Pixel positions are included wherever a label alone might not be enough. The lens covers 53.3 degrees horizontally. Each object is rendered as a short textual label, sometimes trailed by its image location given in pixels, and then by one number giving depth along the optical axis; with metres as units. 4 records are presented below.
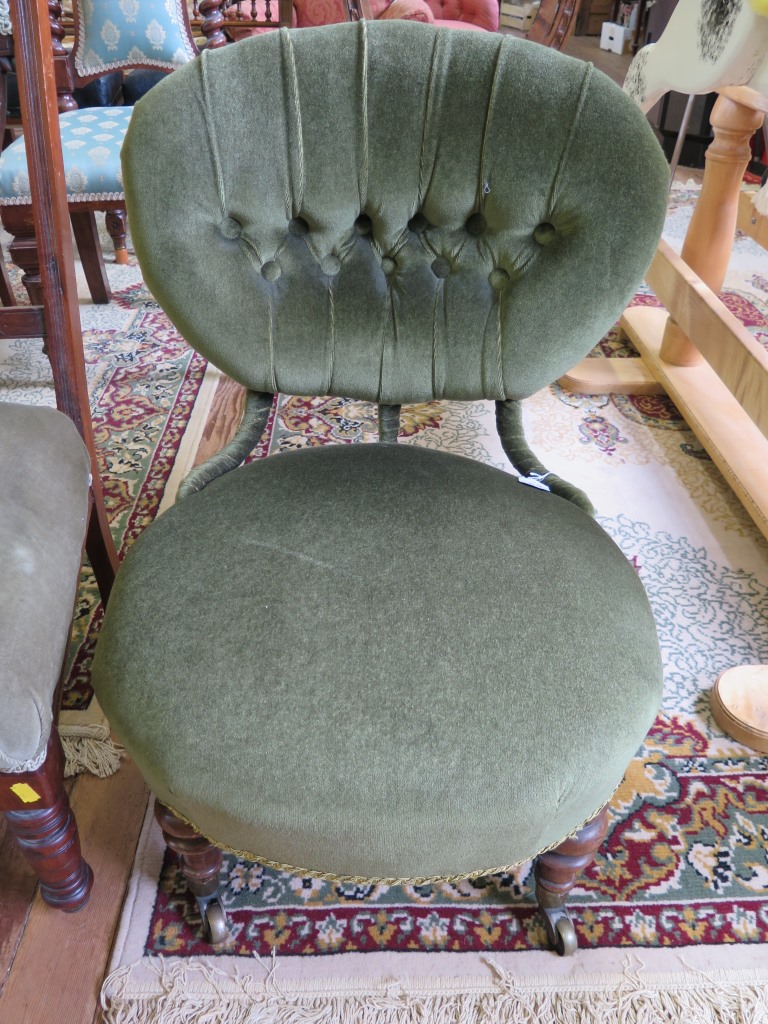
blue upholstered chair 1.47
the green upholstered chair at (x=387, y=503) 0.56
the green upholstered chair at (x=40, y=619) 0.60
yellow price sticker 0.66
